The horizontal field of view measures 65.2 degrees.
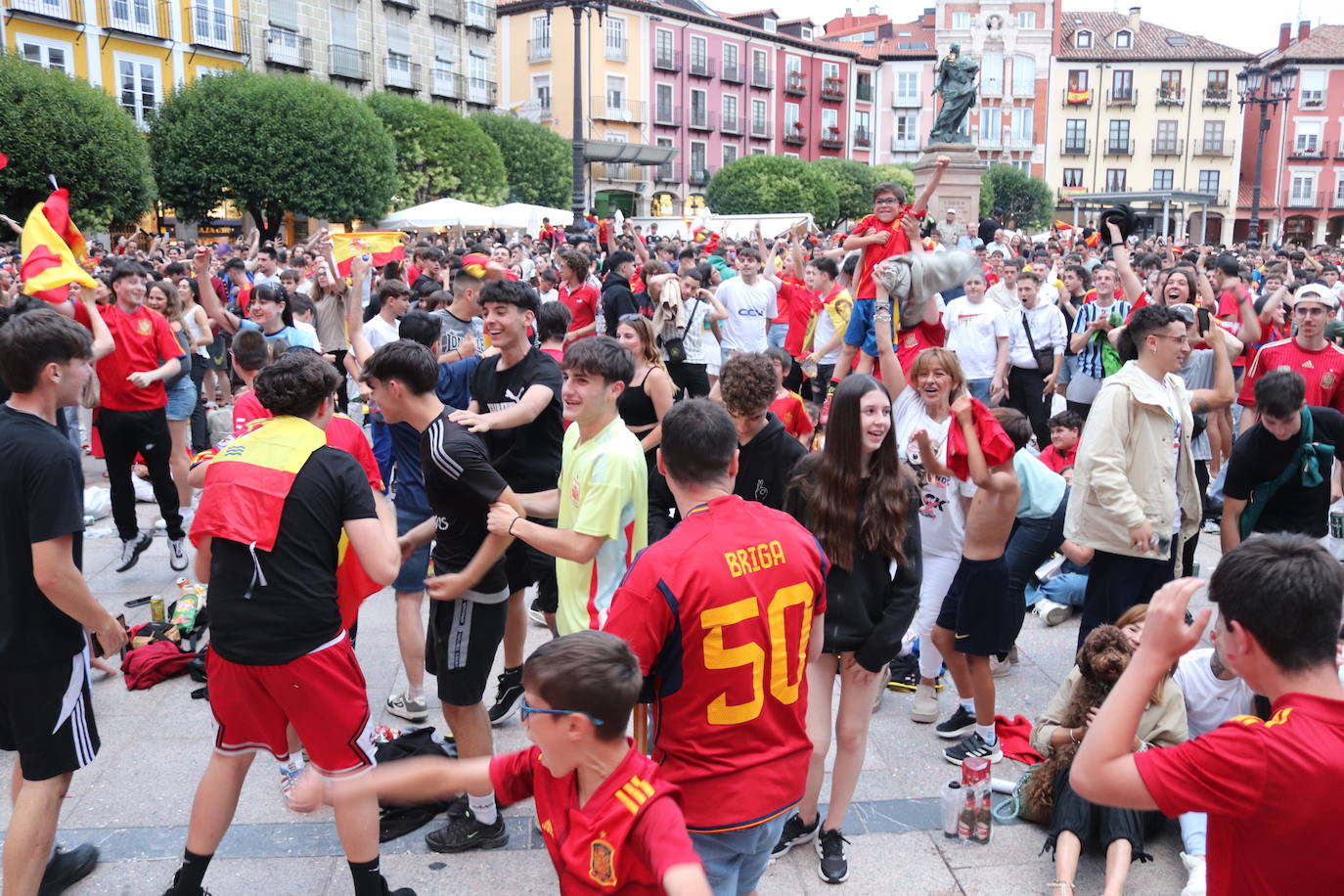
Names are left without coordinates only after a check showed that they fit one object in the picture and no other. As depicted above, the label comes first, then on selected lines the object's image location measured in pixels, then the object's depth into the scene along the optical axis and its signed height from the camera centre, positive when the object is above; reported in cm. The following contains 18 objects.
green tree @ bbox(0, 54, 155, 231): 2344 +268
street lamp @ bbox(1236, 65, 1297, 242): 2366 +420
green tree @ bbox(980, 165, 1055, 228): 5444 +364
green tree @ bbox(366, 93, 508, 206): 3588 +385
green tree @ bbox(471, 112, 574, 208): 4103 +420
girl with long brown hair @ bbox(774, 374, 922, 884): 360 -91
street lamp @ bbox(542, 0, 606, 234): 1881 +221
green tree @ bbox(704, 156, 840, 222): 4659 +339
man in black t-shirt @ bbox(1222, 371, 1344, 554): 514 -99
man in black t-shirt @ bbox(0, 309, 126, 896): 324 -105
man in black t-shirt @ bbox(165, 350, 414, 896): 325 -104
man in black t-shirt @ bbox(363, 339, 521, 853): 372 -108
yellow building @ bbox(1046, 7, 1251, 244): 6031 +843
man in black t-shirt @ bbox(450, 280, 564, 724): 490 -76
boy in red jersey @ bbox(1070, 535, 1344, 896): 193 -87
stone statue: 2622 +425
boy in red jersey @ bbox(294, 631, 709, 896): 208 -104
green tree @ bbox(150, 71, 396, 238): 2917 +321
